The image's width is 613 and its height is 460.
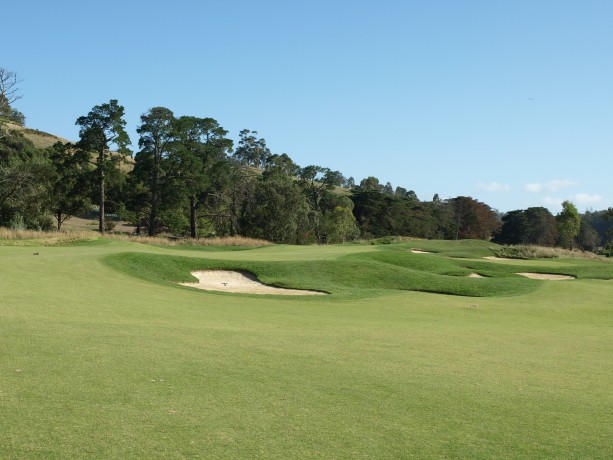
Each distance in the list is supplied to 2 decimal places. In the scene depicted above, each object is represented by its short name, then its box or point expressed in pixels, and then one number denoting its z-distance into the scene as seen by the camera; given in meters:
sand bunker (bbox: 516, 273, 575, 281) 34.91
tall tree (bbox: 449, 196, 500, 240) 116.72
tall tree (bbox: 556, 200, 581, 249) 86.62
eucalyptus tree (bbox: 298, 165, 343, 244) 93.69
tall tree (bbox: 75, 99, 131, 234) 52.22
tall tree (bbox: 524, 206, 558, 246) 106.38
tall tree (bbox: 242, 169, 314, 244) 71.81
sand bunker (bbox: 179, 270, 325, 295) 23.56
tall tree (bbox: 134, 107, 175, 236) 57.09
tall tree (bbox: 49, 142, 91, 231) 53.69
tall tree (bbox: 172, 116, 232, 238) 58.50
